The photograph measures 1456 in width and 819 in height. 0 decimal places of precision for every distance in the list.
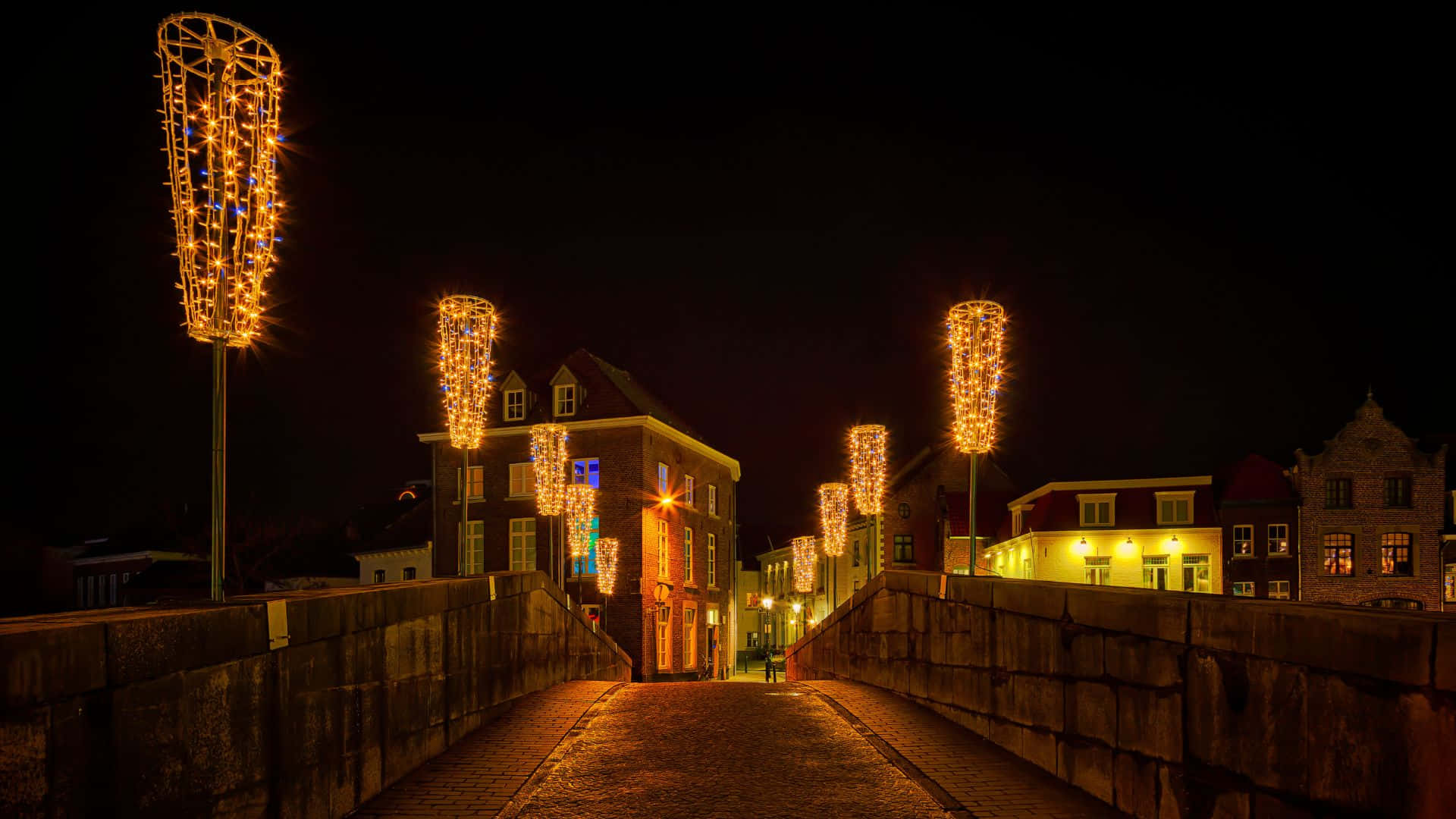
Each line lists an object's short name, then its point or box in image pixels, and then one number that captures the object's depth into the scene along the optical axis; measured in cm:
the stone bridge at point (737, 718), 394
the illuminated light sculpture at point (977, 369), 1227
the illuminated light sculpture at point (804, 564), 3997
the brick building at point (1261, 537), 4081
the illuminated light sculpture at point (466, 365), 1394
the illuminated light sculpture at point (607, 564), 3228
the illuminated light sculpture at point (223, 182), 648
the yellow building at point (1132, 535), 4159
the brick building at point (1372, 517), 3941
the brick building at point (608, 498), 3384
